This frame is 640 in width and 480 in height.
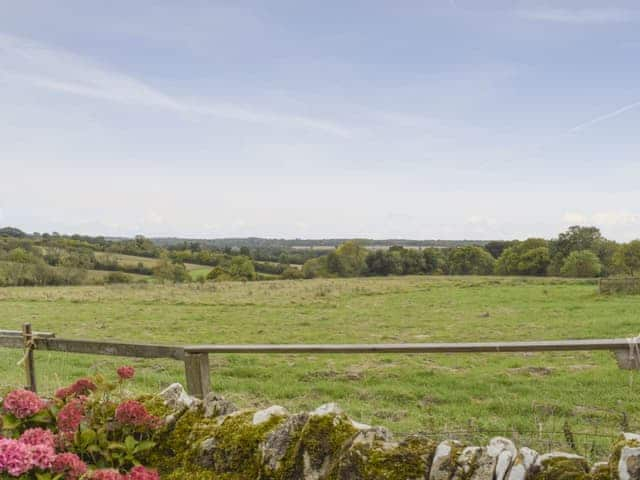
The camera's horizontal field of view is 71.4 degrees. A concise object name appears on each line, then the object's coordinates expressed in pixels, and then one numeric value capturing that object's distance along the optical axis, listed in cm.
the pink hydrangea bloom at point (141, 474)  187
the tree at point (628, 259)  4141
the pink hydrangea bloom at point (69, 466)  189
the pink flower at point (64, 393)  246
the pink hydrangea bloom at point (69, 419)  216
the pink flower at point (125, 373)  248
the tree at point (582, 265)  4169
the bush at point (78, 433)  187
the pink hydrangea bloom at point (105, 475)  180
